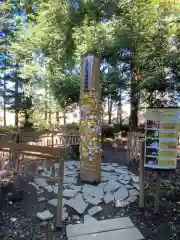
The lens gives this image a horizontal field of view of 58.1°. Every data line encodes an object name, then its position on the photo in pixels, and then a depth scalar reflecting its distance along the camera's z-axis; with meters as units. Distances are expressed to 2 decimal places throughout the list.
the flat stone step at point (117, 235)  1.85
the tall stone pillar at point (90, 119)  2.88
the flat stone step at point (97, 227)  1.94
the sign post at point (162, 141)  2.15
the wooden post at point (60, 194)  1.96
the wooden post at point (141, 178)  2.31
